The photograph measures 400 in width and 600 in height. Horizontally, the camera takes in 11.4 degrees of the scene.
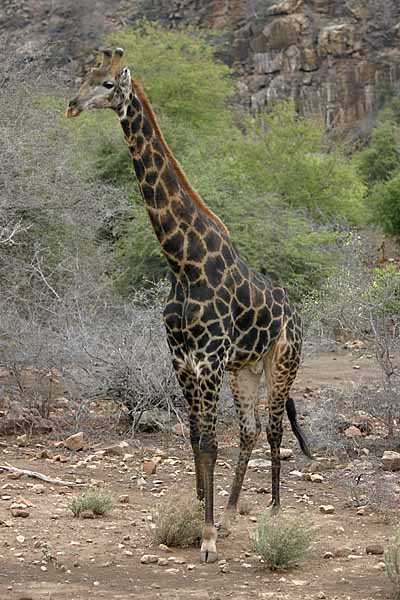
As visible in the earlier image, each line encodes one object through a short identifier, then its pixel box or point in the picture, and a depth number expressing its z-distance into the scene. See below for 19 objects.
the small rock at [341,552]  12.59
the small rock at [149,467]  17.02
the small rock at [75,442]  18.38
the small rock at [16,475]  16.15
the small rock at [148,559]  12.13
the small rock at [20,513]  13.89
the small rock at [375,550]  12.59
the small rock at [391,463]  17.10
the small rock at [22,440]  18.68
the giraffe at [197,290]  13.02
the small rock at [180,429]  19.36
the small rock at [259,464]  17.70
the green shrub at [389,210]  50.64
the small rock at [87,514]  13.88
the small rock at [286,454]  18.26
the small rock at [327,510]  14.83
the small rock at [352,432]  19.07
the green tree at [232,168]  34.53
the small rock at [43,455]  17.78
